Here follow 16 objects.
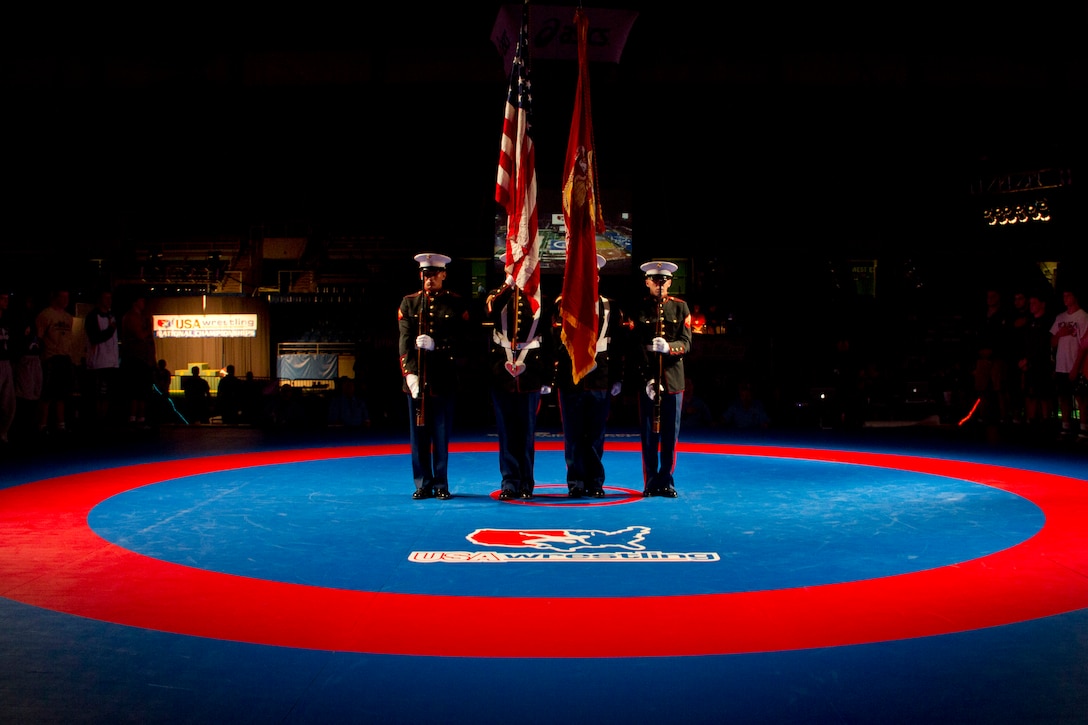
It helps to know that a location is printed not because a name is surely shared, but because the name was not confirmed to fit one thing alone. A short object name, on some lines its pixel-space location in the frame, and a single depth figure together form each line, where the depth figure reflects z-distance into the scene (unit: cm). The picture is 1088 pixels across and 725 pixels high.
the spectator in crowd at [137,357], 1611
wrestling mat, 337
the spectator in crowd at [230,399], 1936
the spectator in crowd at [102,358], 1534
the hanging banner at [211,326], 2551
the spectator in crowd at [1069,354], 1443
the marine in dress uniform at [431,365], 859
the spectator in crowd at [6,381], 1326
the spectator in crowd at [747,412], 1786
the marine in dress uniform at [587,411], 866
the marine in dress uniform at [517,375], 861
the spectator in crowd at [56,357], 1486
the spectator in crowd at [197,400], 1939
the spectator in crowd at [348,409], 1814
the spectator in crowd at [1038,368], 1614
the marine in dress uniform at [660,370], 858
